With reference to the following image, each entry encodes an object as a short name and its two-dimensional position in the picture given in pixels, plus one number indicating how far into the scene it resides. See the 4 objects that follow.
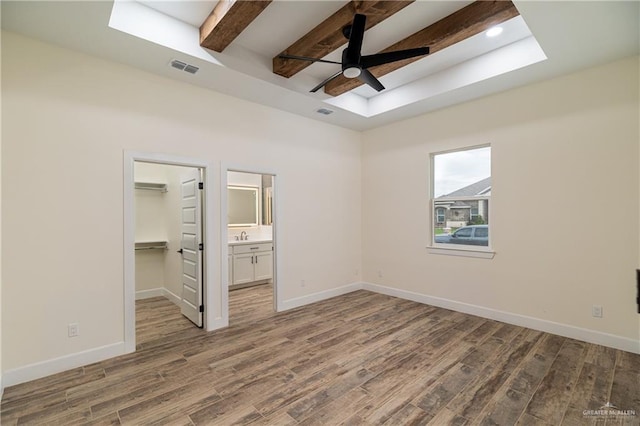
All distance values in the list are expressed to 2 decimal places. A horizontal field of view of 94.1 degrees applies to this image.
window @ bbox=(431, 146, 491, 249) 4.33
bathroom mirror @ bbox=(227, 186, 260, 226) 6.45
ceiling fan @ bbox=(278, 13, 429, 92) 2.58
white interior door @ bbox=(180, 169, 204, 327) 3.96
